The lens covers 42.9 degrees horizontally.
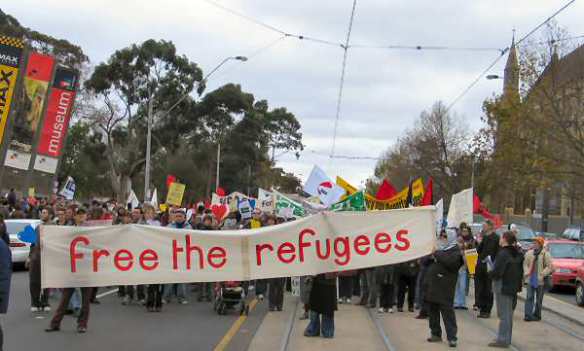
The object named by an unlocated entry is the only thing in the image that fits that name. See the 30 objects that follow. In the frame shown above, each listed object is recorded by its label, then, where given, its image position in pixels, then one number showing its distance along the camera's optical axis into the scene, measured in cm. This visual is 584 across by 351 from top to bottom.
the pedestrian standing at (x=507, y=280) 1078
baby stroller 1325
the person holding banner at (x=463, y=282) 1499
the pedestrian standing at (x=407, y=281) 1443
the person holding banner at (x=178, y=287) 1407
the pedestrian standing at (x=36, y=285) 1203
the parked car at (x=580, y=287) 1759
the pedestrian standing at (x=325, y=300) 1091
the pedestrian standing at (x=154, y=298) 1324
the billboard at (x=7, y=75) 2241
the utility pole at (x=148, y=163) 3275
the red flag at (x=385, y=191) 1711
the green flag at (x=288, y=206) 2072
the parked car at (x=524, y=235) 2866
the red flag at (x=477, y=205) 2195
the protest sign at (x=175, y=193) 2583
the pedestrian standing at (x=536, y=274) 1388
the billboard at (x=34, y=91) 2917
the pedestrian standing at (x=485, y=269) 1413
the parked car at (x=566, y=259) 2094
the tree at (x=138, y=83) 4694
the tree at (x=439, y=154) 6512
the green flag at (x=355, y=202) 1390
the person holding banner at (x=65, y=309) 1050
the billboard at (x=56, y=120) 2956
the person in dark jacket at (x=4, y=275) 788
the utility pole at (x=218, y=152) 5750
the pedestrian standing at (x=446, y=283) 1067
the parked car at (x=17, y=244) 1953
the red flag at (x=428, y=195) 1462
